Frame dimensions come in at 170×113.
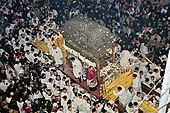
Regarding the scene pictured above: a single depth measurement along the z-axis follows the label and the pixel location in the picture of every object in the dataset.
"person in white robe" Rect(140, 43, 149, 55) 13.12
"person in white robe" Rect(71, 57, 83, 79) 12.15
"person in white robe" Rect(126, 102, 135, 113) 10.03
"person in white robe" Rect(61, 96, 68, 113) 10.45
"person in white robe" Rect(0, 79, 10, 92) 11.84
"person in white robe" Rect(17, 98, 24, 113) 10.76
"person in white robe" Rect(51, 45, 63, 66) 12.96
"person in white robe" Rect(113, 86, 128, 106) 10.77
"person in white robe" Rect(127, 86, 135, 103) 10.77
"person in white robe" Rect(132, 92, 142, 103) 10.34
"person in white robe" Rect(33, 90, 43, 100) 11.06
